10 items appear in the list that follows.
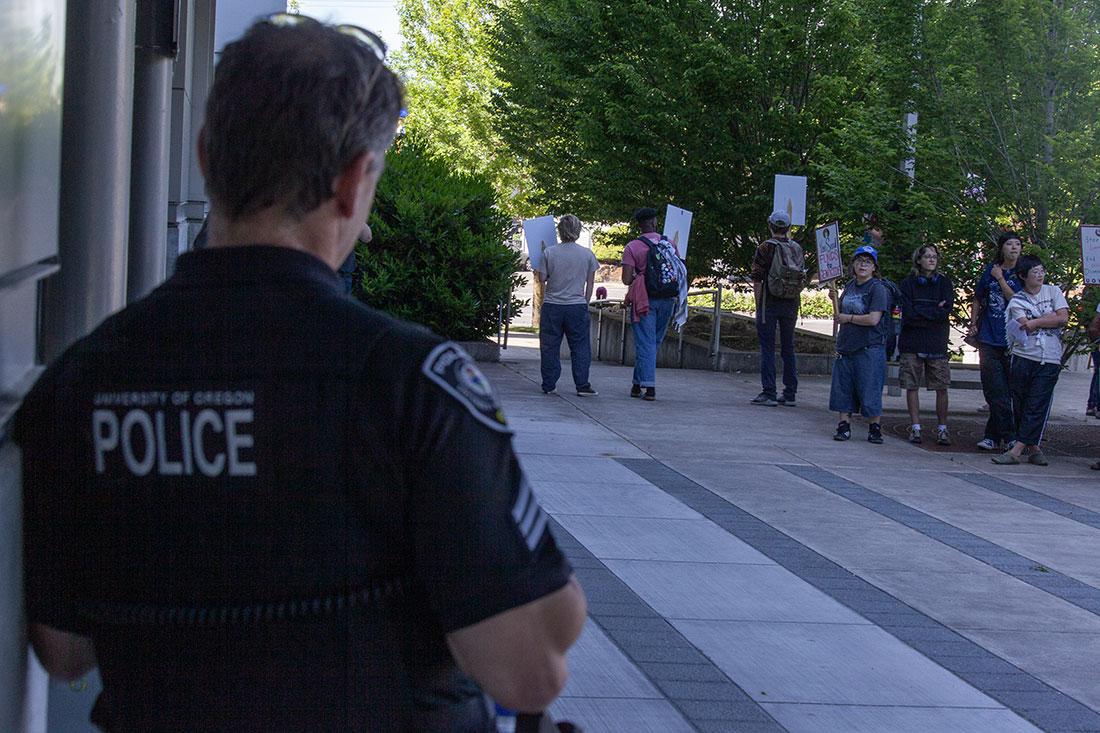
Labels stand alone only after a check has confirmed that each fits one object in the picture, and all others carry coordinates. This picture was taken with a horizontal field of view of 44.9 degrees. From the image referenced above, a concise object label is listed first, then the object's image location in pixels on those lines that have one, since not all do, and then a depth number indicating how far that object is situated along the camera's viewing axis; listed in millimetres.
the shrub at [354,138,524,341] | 15055
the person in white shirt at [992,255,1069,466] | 10797
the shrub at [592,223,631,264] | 21062
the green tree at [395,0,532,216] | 33156
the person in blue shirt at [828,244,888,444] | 11594
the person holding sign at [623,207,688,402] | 13352
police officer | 1447
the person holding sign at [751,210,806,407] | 13711
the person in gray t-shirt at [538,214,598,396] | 13070
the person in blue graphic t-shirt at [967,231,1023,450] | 11484
